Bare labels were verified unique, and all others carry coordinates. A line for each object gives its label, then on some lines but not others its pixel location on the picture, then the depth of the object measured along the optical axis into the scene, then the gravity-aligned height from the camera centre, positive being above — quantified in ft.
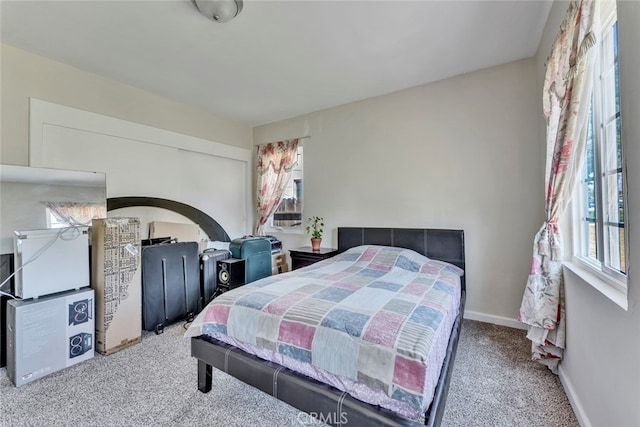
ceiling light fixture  6.14 +4.88
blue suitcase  10.99 -1.64
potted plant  12.19 -0.73
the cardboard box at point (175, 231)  10.66 -0.59
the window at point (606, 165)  4.37 +0.85
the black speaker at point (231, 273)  10.52 -2.26
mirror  7.22 +0.56
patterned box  7.66 -1.92
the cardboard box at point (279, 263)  13.35 -2.45
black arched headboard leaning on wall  9.89 +0.33
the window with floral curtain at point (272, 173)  13.75 +2.27
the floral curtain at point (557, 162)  4.89 +1.08
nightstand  11.48 -1.75
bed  3.85 -2.20
